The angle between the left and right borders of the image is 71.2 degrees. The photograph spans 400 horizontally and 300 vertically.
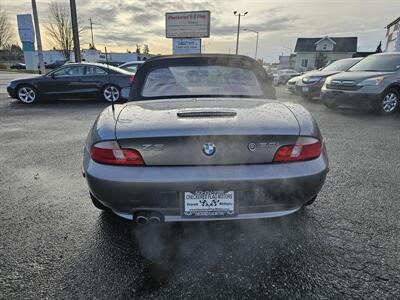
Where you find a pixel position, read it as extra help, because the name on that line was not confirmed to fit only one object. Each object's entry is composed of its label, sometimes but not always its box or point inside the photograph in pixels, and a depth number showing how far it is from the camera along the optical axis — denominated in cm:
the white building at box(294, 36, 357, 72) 5441
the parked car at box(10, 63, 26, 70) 4662
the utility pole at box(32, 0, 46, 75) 1669
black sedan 938
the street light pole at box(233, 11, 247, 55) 4288
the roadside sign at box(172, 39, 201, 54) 2727
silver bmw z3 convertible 176
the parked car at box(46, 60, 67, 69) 4409
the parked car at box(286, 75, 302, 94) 1253
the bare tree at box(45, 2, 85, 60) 4203
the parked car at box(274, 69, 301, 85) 2423
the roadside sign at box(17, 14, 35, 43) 2975
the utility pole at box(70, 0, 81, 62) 1463
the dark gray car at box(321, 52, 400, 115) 730
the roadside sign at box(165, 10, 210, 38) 2553
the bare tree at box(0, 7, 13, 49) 4531
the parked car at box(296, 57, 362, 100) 1011
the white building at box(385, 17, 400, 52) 2434
